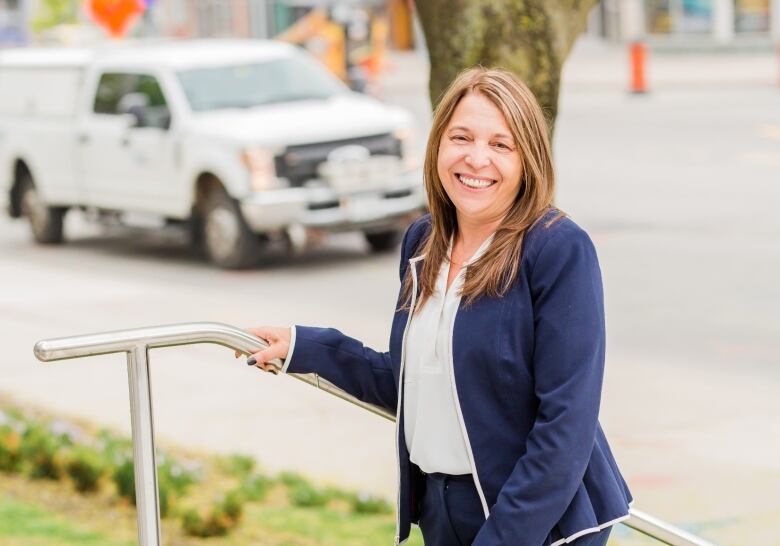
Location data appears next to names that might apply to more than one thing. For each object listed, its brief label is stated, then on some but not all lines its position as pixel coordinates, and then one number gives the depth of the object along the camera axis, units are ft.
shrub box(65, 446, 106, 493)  26.58
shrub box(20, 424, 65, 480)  27.43
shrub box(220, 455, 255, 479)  28.52
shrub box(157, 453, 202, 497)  25.98
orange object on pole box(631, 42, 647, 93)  119.81
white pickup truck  55.36
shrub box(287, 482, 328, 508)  25.95
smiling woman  11.67
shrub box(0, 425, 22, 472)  28.08
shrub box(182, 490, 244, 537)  24.08
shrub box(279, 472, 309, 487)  27.36
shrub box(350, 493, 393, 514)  25.42
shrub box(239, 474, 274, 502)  26.28
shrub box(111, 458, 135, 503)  25.91
